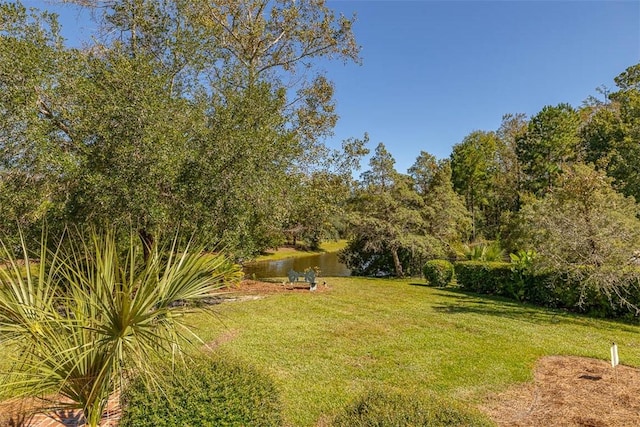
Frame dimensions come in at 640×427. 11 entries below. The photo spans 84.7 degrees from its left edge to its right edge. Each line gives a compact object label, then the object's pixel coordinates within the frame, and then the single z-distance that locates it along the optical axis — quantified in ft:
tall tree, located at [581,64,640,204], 65.46
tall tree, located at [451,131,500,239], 119.55
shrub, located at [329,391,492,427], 7.95
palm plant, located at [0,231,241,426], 8.48
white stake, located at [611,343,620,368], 14.56
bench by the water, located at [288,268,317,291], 41.19
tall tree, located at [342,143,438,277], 53.57
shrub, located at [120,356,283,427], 9.66
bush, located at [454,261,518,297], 40.39
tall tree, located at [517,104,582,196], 98.48
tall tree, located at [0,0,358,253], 21.52
